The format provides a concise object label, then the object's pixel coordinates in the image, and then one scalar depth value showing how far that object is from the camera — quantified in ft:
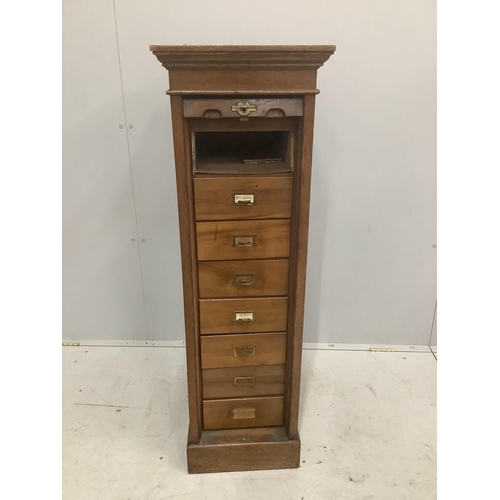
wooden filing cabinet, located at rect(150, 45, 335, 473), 3.74
